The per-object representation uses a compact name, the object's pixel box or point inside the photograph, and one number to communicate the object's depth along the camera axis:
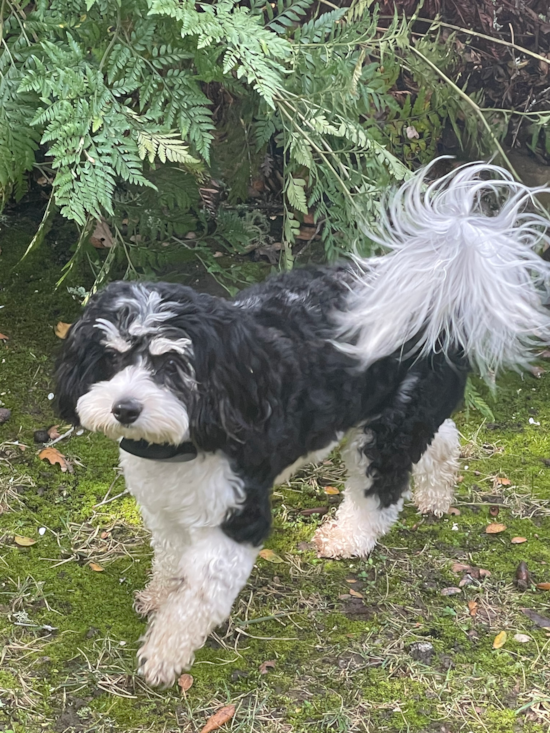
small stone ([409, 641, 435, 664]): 2.82
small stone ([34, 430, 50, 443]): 3.74
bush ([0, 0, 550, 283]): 2.82
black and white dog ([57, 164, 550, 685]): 2.13
